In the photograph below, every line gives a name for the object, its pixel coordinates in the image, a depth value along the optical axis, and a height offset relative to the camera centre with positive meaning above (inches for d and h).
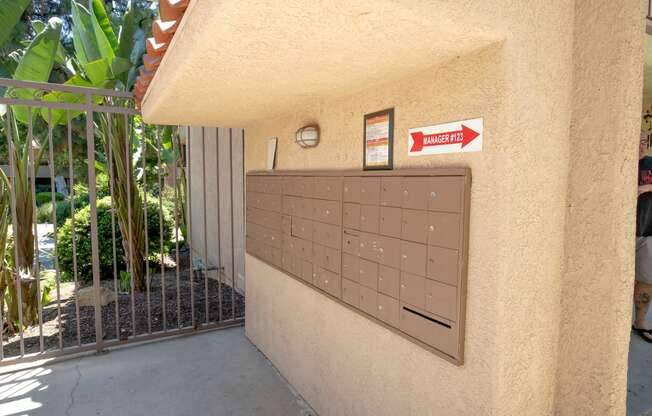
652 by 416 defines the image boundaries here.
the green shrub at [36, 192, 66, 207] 780.5 -39.6
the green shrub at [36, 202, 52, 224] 690.9 -62.3
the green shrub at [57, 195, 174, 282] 288.4 -49.0
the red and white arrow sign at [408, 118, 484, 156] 73.3 +8.3
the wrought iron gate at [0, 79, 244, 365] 165.9 -51.9
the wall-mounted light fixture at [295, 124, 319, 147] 124.3 +13.5
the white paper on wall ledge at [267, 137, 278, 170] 156.3 +10.1
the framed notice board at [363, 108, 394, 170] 94.1 +9.7
